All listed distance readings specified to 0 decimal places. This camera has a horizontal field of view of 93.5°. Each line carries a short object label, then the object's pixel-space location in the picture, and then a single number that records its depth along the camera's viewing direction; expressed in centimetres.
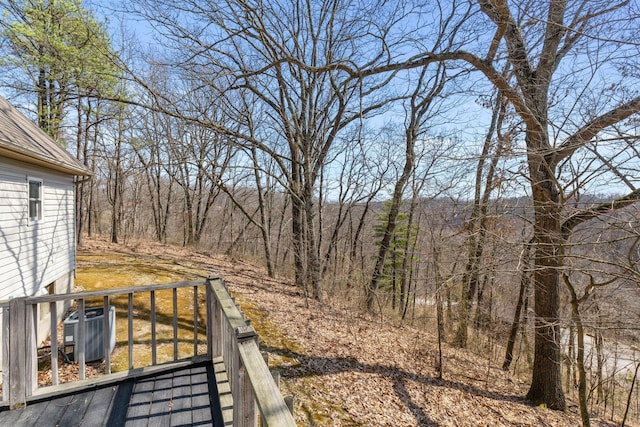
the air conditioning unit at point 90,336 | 455
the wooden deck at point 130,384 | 246
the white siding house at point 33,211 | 530
